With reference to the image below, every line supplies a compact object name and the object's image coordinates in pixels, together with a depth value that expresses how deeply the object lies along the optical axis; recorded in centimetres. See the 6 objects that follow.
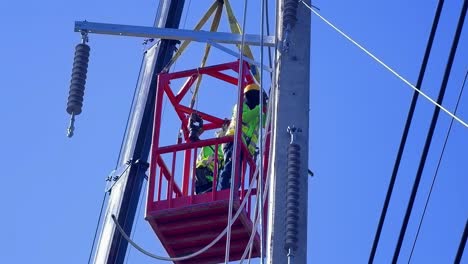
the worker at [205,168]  1736
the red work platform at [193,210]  1625
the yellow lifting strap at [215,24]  1872
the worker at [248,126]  1709
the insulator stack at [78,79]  1449
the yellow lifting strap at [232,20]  1878
